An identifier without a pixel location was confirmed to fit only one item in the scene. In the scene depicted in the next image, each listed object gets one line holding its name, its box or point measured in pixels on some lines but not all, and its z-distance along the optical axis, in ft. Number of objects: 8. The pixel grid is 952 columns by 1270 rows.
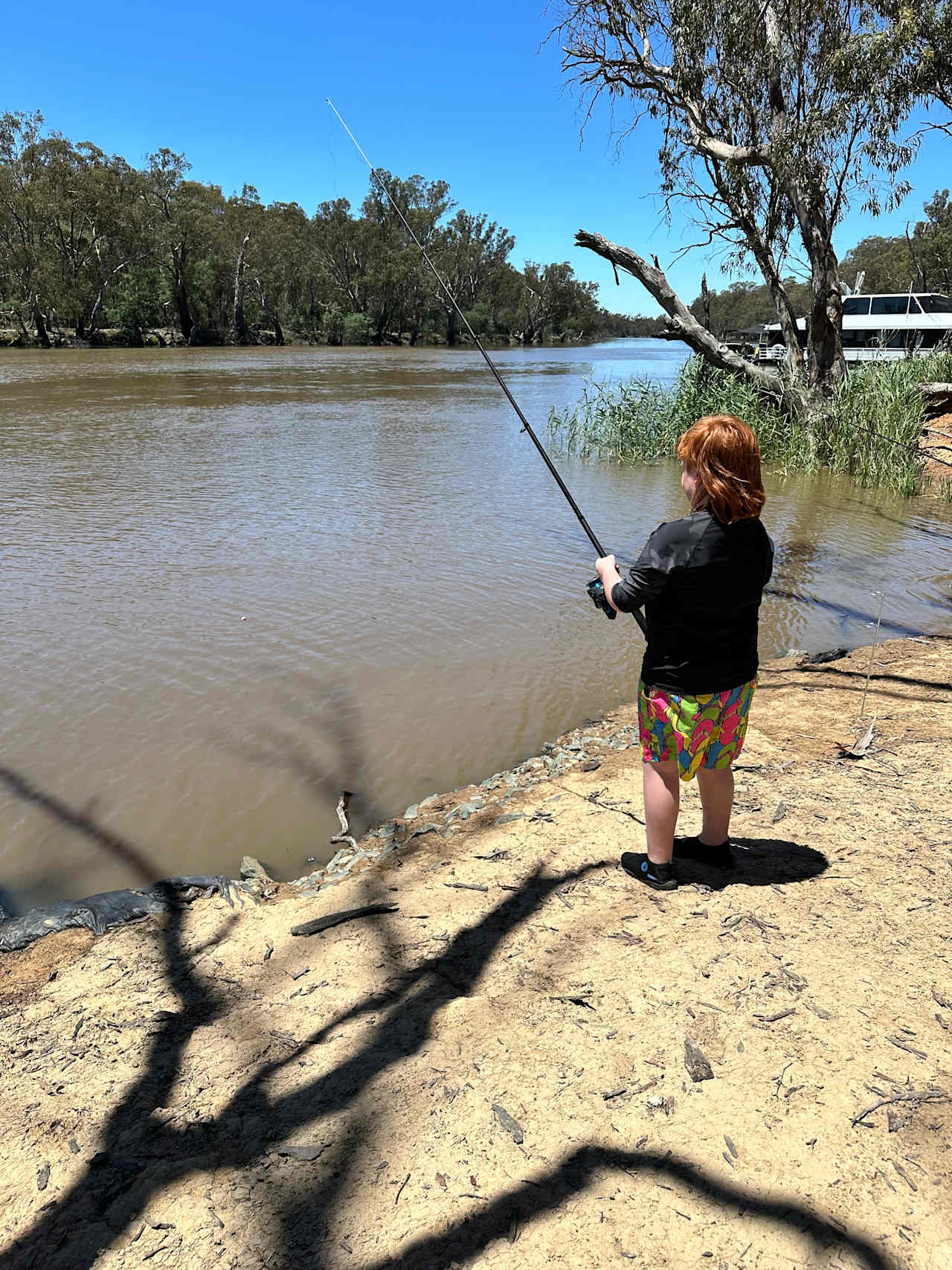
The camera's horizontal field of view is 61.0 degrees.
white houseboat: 64.39
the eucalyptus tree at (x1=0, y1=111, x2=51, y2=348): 158.51
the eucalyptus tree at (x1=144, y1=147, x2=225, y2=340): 175.94
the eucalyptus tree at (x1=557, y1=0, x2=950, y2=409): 39.45
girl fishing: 8.05
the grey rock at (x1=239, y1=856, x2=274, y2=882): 11.25
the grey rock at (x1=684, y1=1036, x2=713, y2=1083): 6.77
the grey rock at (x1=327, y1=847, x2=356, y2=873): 11.44
